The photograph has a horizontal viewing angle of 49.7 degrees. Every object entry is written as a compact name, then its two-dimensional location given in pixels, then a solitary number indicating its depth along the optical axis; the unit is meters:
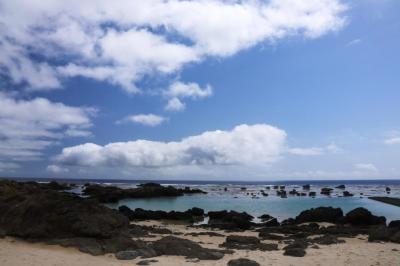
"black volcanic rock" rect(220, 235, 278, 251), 20.00
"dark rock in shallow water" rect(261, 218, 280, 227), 34.42
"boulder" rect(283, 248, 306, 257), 17.75
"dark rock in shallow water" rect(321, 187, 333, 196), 96.88
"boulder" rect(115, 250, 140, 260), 16.52
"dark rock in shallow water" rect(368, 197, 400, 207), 60.42
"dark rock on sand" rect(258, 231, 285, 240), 25.19
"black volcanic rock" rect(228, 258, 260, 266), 15.41
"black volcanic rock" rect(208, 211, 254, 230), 33.00
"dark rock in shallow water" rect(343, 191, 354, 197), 89.49
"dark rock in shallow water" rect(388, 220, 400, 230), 30.52
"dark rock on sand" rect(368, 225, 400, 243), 22.80
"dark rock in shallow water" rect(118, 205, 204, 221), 42.00
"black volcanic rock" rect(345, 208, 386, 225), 34.72
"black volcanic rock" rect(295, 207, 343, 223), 38.28
